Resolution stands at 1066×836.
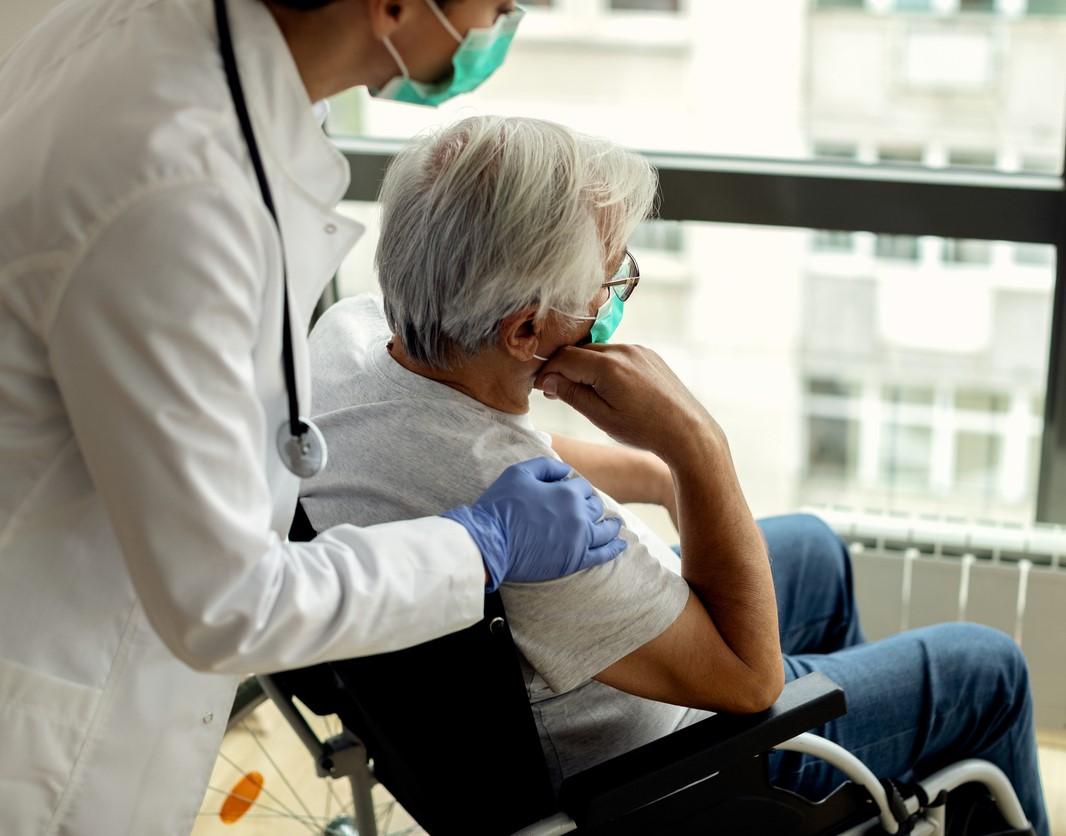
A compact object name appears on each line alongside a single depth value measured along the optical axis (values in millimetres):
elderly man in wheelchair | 1291
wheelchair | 1280
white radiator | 2199
